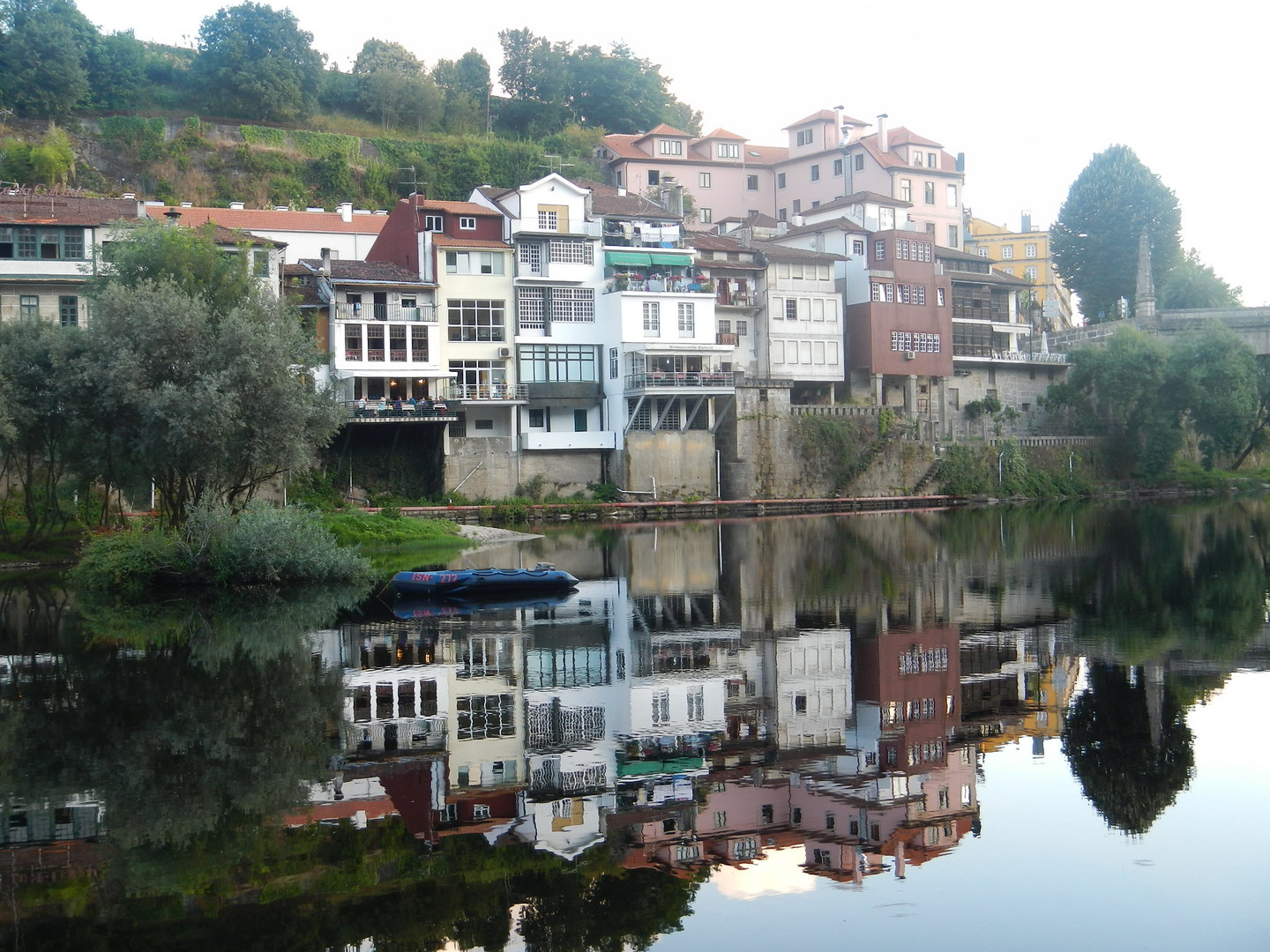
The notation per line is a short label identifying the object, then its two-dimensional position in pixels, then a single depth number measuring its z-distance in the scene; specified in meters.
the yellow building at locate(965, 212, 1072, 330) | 113.31
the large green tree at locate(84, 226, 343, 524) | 32.53
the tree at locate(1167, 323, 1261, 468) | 73.00
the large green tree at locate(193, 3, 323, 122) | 85.81
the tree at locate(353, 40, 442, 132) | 91.88
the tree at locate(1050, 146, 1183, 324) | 93.75
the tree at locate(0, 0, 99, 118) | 78.75
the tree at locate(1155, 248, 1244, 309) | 95.88
